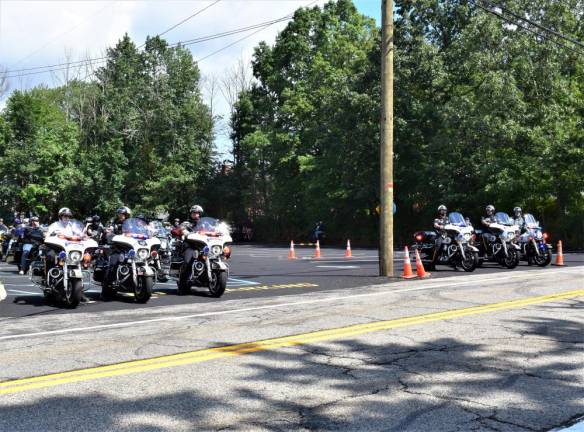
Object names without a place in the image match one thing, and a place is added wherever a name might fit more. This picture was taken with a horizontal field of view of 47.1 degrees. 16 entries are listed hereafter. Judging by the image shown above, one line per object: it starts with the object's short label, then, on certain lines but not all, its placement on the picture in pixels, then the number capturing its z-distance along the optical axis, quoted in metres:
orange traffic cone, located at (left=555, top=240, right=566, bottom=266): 21.16
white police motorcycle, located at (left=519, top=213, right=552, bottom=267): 20.48
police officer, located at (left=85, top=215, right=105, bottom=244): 14.79
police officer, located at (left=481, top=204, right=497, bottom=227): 20.29
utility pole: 17.58
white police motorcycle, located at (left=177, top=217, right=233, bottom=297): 13.89
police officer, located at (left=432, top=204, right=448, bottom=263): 19.28
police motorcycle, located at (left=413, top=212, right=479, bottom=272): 18.83
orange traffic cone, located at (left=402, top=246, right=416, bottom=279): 17.17
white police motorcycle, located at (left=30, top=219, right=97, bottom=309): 12.11
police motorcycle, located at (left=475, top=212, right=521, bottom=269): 19.61
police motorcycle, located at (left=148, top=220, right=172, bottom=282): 13.78
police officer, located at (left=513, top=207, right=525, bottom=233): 20.49
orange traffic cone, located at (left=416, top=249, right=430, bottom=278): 17.25
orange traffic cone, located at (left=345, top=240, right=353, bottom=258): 29.50
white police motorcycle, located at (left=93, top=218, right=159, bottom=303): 12.94
